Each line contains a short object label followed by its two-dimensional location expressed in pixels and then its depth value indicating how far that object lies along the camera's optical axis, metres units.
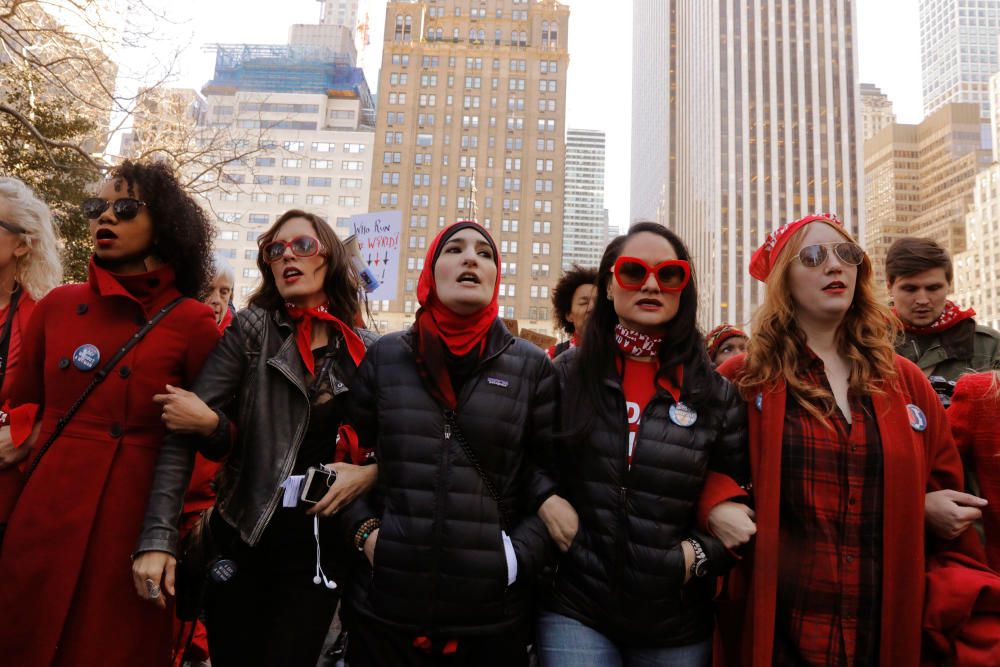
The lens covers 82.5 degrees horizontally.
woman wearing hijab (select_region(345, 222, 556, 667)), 2.03
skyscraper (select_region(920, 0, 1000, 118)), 175.54
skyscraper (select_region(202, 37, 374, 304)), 97.94
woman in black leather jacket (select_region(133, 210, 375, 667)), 2.24
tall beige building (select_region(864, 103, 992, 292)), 112.44
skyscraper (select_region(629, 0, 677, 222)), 124.06
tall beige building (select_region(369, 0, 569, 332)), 89.12
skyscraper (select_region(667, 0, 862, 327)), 96.81
